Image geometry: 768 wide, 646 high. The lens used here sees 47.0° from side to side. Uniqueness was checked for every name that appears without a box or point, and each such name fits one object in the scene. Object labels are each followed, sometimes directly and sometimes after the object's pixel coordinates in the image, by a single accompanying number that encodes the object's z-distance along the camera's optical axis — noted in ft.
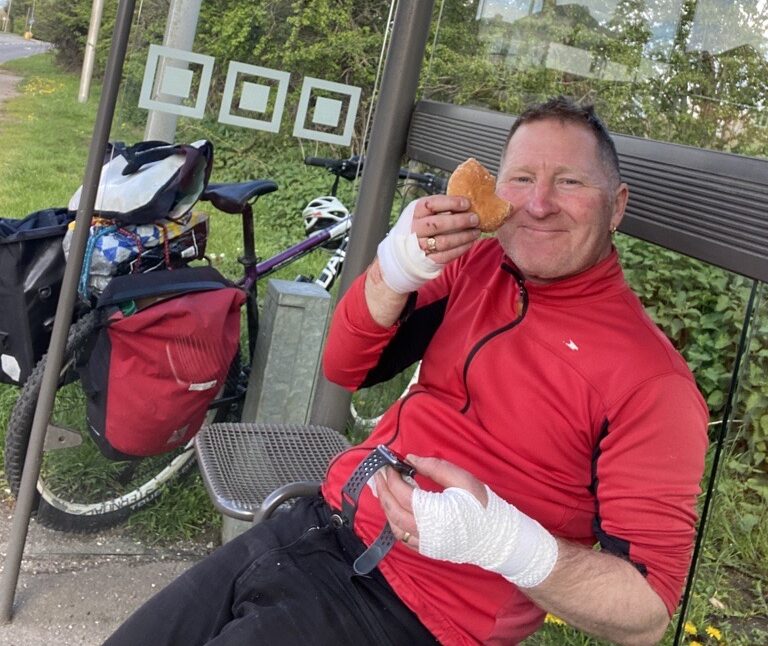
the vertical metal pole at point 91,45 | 11.77
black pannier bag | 9.60
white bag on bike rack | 9.78
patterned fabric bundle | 9.77
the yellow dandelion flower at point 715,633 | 8.63
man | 4.90
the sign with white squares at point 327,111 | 11.17
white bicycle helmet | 12.05
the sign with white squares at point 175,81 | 10.21
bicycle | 10.43
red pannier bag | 9.66
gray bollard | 11.27
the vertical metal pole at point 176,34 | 10.34
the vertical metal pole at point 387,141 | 10.25
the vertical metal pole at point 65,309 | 8.30
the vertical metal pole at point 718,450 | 6.59
